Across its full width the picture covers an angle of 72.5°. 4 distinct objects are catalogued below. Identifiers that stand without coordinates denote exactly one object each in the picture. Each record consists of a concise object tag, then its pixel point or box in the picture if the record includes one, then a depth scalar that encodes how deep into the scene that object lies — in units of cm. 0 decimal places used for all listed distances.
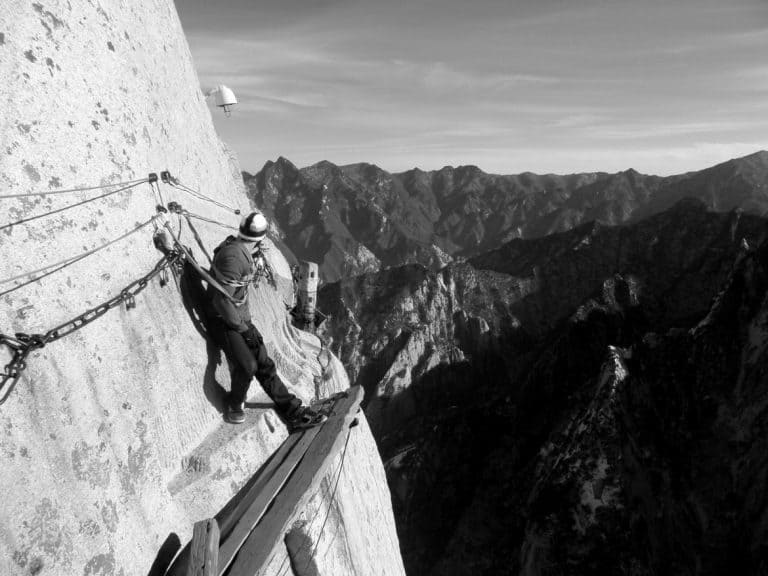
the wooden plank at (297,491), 424
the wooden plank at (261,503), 416
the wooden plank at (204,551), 386
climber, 524
